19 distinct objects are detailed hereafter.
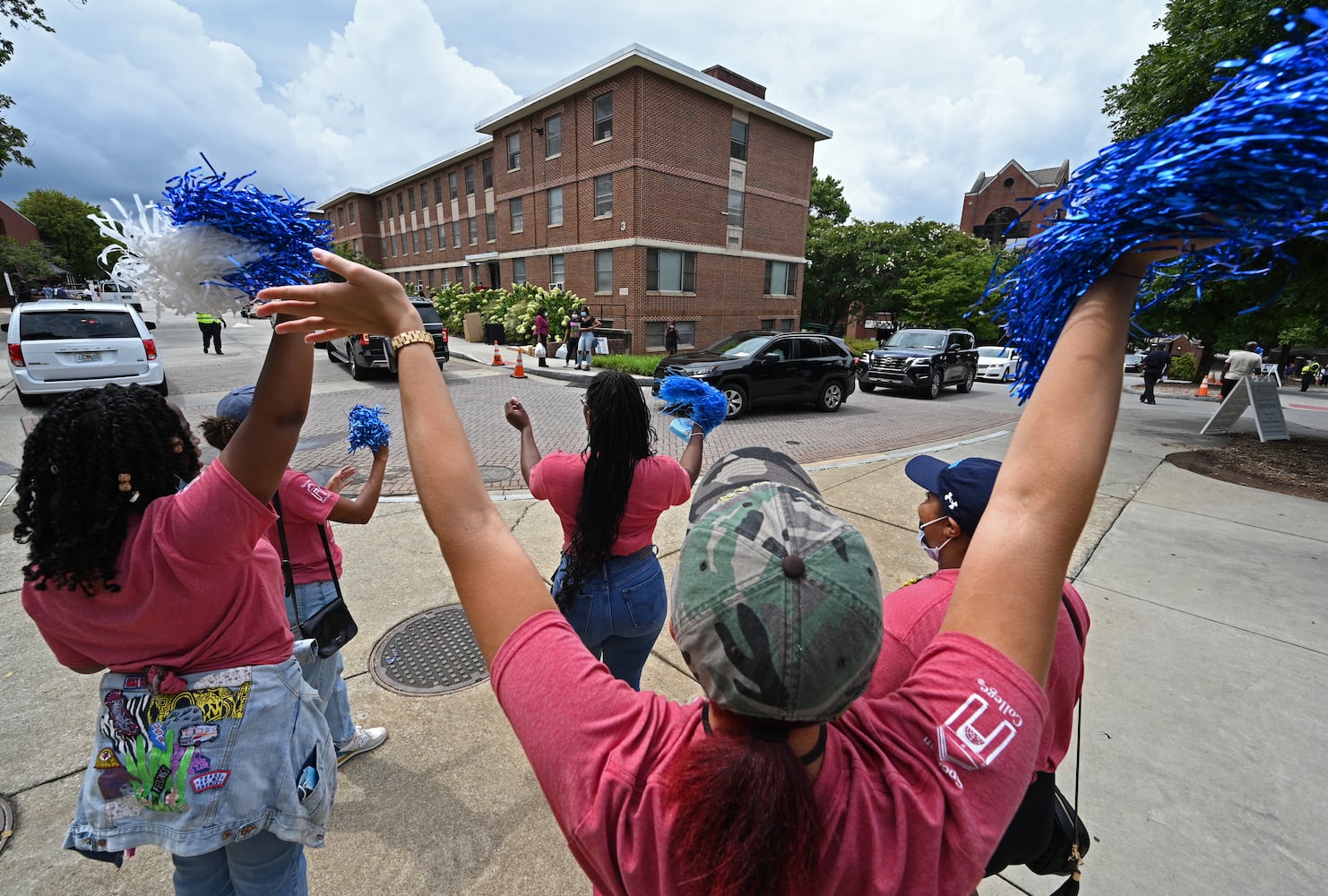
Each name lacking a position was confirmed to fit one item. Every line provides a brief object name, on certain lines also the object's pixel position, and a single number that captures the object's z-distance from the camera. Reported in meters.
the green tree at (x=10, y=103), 13.98
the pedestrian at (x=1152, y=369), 15.92
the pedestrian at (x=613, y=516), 2.27
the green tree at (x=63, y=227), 55.69
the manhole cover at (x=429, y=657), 3.25
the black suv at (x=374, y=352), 13.02
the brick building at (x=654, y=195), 21.12
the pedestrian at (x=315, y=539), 2.39
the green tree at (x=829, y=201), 43.06
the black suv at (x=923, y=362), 16.08
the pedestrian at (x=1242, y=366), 13.16
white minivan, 9.20
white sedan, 21.30
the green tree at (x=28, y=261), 38.47
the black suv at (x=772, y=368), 11.44
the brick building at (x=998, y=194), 50.06
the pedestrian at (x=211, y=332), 18.32
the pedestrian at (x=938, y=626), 1.40
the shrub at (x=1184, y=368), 24.89
